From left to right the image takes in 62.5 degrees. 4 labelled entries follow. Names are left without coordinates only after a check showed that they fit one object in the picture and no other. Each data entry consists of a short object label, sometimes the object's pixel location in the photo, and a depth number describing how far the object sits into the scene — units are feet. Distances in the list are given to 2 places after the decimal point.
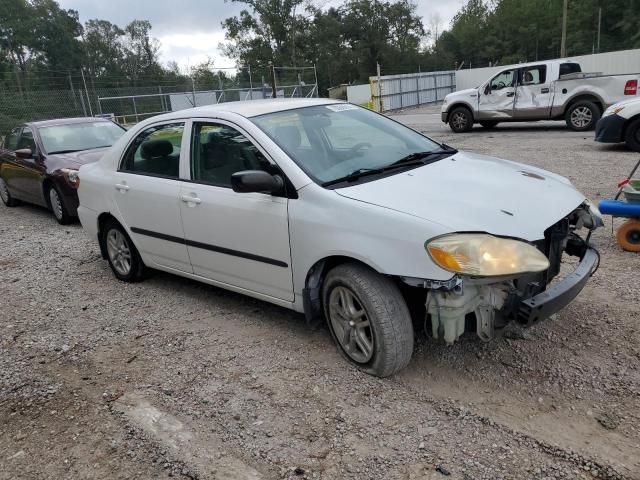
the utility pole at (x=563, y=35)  106.65
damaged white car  9.08
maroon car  25.22
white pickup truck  42.01
